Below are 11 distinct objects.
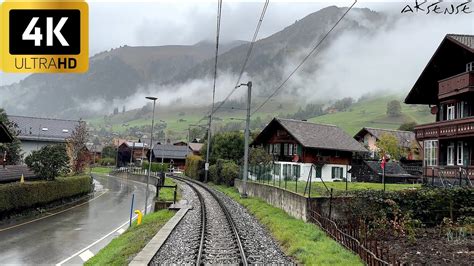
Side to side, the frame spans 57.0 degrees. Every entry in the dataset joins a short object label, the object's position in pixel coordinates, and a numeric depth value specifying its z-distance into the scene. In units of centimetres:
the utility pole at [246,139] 3459
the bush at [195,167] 6631
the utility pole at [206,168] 5817
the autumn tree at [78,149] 6072
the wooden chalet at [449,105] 3084
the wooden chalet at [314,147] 5516
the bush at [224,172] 5241
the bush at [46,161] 3706
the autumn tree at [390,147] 7503
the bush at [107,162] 12962
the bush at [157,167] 8664
